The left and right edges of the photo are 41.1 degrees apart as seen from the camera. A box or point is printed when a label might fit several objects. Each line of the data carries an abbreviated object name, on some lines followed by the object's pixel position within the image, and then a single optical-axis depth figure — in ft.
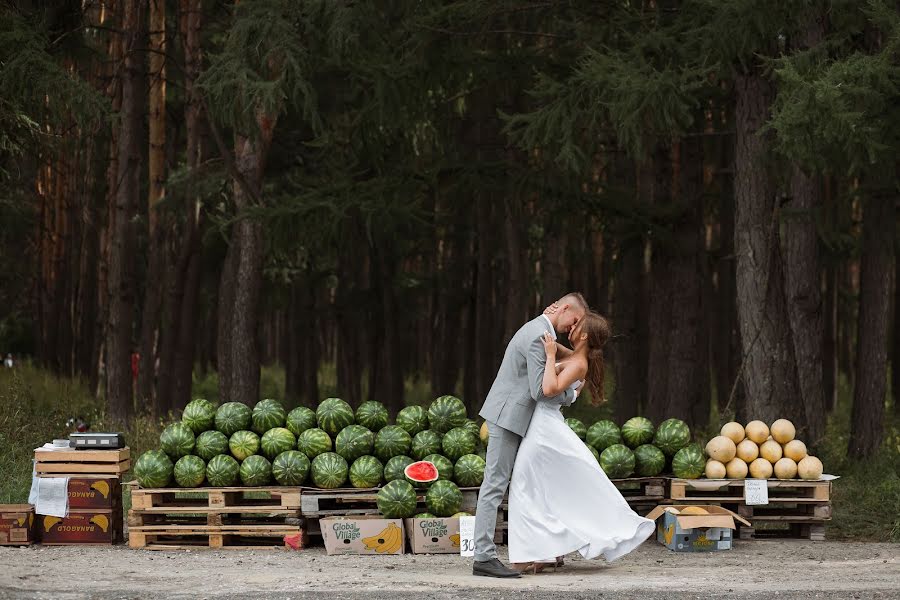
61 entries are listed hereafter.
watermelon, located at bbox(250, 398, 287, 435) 36.86
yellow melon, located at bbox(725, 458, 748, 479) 36.86
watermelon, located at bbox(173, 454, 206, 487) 35.17
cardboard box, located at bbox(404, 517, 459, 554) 34.47
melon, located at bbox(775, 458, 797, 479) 36.81
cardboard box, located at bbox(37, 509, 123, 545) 35.58
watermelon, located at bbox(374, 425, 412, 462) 36.22
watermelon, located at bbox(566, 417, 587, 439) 37.29
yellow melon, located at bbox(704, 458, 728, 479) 36.86
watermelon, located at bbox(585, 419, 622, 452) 37.22
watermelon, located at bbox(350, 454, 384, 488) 35.50
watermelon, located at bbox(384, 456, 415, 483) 35.68
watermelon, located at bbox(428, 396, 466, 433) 37.19
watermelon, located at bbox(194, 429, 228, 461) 35.73
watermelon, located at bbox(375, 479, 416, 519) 34.45
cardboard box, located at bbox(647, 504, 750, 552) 34.78
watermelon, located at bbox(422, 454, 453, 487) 35.81
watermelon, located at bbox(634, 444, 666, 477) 36.91
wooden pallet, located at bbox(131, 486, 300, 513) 35.12
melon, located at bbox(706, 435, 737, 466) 37.04
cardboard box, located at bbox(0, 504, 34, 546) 35.37
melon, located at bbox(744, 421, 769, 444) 37.55
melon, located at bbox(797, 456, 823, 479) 36.68
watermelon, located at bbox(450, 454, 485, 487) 35.63
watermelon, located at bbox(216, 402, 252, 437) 36.63
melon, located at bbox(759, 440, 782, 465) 37.17
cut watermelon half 35.27
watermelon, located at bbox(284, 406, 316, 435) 36.88
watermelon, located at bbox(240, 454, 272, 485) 35.22
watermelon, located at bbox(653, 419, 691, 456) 37.19
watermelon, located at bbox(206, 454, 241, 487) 35.32
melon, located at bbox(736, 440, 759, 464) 37.19
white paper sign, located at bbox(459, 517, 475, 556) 33.40
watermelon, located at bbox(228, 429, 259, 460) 35.94
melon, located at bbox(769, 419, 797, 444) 37.45
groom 30.25
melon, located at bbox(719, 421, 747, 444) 37.60
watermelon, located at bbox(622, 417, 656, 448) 37.32
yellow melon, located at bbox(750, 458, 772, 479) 36.78
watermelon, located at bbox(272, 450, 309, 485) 35.32
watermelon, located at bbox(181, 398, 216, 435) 36.52
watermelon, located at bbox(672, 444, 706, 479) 36.76
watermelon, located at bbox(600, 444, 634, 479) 36.37
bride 30.30
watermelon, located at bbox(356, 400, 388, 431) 37.14
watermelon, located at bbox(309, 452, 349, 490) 35.27
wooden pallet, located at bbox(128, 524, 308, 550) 35.24
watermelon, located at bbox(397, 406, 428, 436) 37.04
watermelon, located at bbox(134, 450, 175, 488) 35.19
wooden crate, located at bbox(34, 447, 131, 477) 35.58
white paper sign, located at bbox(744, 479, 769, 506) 36.27
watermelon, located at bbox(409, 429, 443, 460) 36.37
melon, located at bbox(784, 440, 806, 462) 37.14
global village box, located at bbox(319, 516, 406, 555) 34.22
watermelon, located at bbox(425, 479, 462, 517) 34.65
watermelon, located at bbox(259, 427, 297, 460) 35.94
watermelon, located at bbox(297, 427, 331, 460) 35.94
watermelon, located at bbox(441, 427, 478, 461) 36.22
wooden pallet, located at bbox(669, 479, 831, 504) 36.63
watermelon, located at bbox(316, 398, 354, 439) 36.73
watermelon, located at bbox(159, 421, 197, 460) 35.65
